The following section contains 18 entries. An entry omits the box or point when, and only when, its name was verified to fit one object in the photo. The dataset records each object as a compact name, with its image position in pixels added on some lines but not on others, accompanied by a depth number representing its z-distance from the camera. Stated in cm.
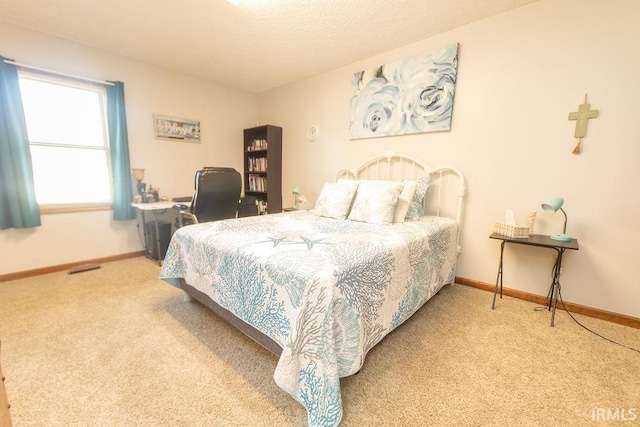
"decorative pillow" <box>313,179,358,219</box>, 253
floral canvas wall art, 252
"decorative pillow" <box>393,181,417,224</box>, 236
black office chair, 263
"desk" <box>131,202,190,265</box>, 301
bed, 110
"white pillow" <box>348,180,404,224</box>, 228
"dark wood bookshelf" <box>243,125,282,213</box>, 409
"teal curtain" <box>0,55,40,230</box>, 243
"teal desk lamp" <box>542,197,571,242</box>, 190
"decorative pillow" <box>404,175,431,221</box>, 245
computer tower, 319
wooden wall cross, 193
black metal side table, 186
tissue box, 203
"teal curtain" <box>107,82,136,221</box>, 303
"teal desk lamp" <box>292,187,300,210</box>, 363
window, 270
